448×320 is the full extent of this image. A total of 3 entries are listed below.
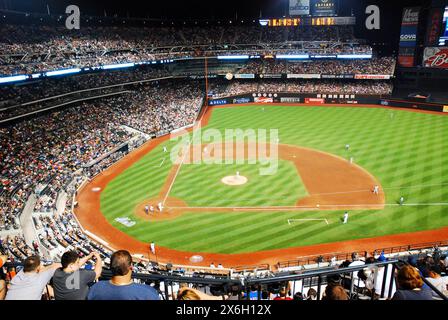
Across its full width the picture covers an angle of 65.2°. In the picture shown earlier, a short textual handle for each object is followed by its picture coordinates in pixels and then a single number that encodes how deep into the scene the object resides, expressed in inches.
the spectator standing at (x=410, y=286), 171.0
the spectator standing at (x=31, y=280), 195.0
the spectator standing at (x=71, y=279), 198.8
